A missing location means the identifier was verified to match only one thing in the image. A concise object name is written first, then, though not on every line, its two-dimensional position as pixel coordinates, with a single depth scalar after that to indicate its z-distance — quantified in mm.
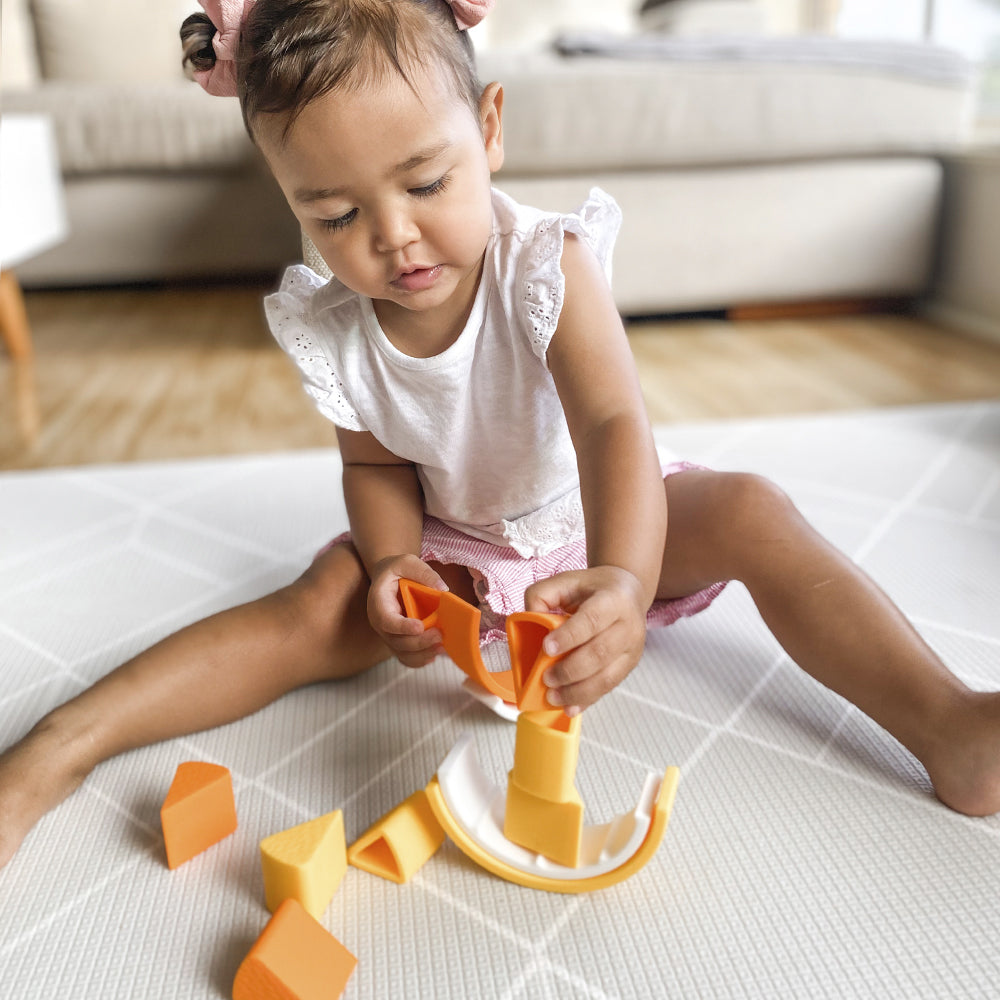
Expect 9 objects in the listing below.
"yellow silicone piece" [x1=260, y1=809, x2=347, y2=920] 462
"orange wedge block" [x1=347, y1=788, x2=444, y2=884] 496
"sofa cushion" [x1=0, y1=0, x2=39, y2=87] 2385
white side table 1597
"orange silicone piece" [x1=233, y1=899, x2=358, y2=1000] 415
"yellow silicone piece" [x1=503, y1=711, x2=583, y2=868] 474
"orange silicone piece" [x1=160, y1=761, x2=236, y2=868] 504
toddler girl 505
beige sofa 1679
